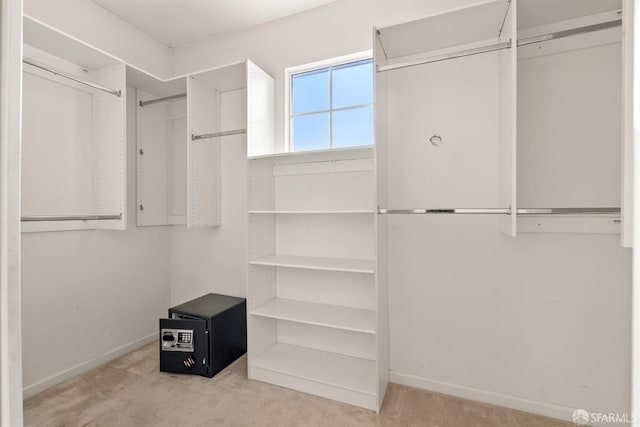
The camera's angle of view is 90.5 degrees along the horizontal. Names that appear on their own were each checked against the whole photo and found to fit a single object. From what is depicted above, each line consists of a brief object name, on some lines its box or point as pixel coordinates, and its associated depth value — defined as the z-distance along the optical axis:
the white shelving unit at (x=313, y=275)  2.19
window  2.44
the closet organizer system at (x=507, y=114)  1.75
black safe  2.32
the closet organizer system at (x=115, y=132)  2.16
